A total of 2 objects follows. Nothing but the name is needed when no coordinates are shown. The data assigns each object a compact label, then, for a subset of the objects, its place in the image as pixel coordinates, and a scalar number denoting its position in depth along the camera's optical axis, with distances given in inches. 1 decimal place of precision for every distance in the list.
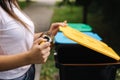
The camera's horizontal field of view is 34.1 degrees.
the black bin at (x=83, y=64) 60.8
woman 46.5
